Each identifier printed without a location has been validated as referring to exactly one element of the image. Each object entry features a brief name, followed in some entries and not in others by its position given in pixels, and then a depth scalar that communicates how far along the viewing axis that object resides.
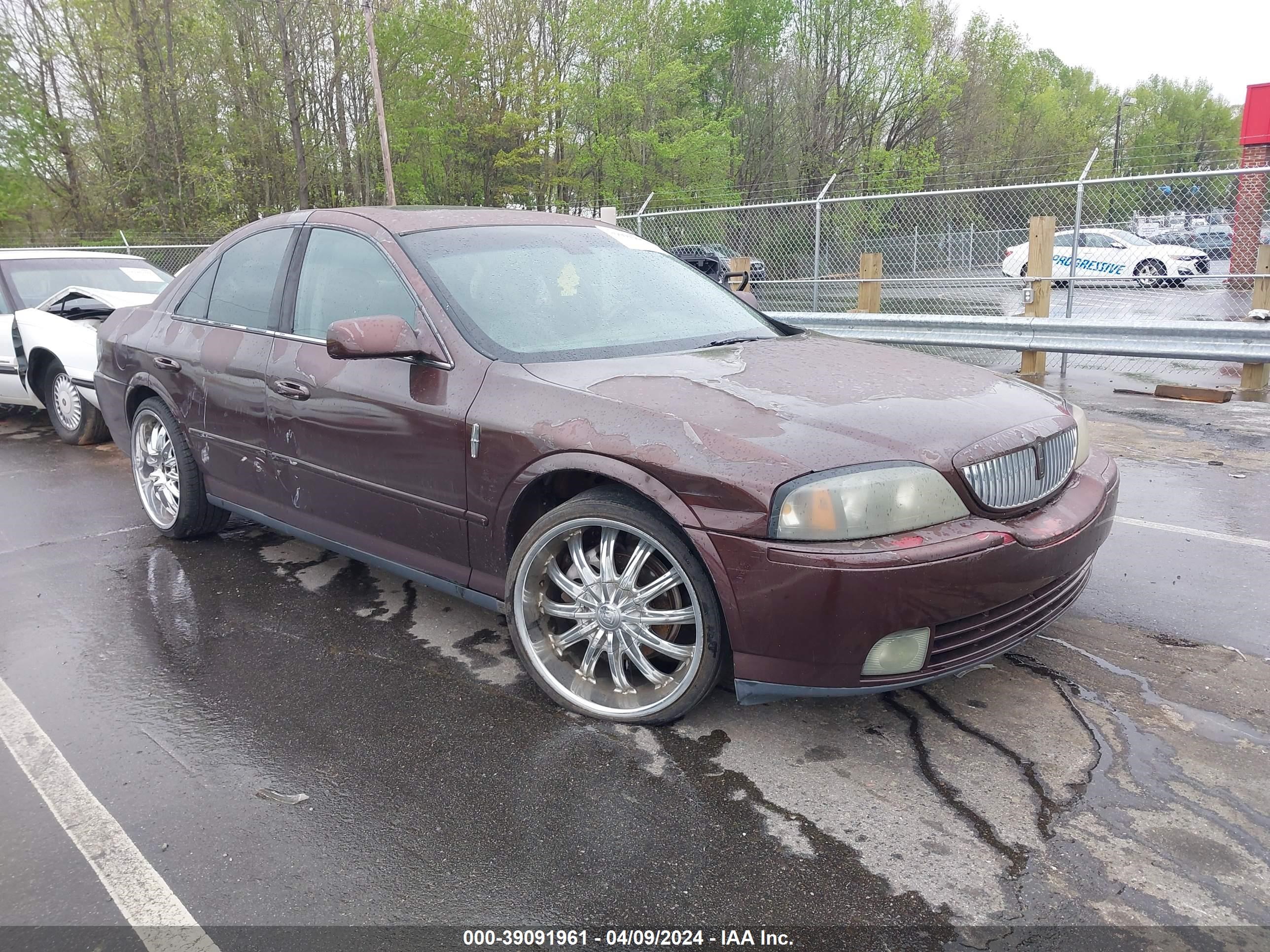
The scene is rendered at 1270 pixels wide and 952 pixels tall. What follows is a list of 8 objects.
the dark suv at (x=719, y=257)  12.88
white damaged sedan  7.23
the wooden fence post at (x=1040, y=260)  9.98
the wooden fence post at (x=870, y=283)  12.20
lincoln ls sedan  2.51
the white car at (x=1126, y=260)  10.35
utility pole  26.48
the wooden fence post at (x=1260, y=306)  8.71
